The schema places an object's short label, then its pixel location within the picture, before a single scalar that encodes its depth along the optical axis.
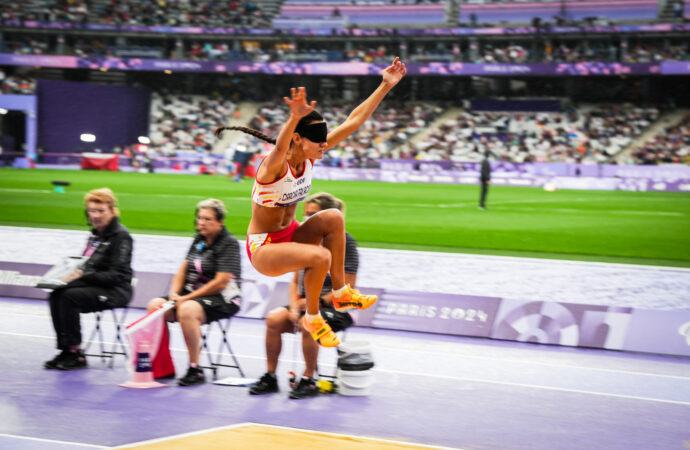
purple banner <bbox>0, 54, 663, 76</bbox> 38.34
